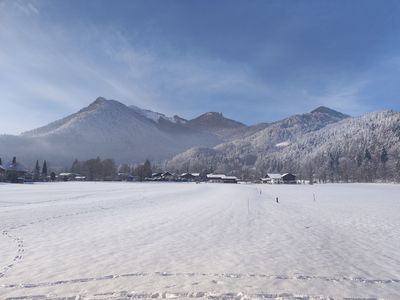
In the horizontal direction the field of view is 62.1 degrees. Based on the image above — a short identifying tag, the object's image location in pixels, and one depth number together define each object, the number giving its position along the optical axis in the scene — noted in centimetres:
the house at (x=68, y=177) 18128
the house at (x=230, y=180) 19700
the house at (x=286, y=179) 18700
